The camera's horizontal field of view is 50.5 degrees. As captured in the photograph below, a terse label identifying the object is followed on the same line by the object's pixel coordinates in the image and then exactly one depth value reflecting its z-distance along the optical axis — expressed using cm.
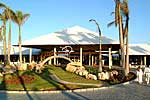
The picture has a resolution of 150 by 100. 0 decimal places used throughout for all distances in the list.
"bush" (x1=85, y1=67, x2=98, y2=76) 1451
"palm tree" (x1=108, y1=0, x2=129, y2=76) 1407
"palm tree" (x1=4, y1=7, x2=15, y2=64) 1942
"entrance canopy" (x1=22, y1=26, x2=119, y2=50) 2095
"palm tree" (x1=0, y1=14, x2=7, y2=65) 1971
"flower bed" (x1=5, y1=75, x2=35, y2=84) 1152
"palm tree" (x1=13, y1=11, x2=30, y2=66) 2050
